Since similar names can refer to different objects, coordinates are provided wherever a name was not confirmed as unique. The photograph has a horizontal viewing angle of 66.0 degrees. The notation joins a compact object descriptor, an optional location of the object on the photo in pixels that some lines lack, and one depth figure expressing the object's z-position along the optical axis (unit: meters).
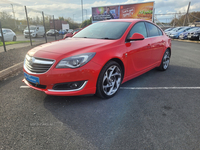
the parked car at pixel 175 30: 21.42
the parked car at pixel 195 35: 15.61
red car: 2.52
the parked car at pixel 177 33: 19.86
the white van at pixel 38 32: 19.15
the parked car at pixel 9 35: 13.43
